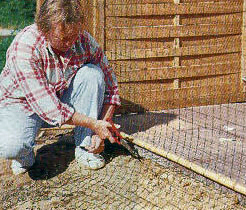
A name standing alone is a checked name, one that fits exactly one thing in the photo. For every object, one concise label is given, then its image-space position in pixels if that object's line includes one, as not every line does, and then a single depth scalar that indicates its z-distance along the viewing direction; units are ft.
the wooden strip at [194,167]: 8.84
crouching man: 9.48
